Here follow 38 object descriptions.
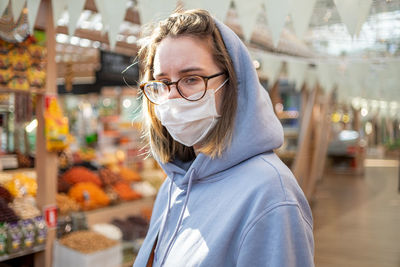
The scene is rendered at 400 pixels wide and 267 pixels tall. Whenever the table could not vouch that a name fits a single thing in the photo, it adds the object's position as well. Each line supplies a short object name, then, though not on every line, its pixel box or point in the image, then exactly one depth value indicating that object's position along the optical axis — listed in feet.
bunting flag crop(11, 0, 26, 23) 7.06
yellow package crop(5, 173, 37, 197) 10.57
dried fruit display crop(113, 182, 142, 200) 14.24
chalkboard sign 14.51
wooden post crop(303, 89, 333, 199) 26.96
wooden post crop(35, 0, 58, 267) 9.73
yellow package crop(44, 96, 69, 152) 9.57
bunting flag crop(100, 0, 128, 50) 6.91
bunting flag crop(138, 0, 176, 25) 6.73
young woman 3.08
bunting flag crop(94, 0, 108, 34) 6.89
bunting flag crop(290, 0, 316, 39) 6.16
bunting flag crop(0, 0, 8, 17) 6.91
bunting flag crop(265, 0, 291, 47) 6.10
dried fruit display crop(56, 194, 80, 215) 11.74
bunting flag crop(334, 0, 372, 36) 5.40
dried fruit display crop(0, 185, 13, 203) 9.84
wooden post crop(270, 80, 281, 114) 23.10
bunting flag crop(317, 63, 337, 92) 17.49
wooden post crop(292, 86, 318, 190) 24.91
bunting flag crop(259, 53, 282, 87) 15.49
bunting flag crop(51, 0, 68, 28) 7.70
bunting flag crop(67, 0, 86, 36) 7.37
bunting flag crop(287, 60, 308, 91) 17.20
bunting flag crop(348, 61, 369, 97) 17.61
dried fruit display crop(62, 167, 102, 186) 13.50
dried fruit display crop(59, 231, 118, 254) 10.48
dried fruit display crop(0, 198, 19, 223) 9.20
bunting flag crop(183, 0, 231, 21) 6.46
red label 9.96
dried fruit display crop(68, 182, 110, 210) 12.50
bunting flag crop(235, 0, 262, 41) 6.82
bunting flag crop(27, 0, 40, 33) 7.33
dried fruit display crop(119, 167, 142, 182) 15.93
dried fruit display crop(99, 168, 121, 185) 14.51
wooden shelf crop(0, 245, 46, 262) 8.93
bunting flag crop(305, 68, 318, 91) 19.68
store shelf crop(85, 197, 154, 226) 12.77
